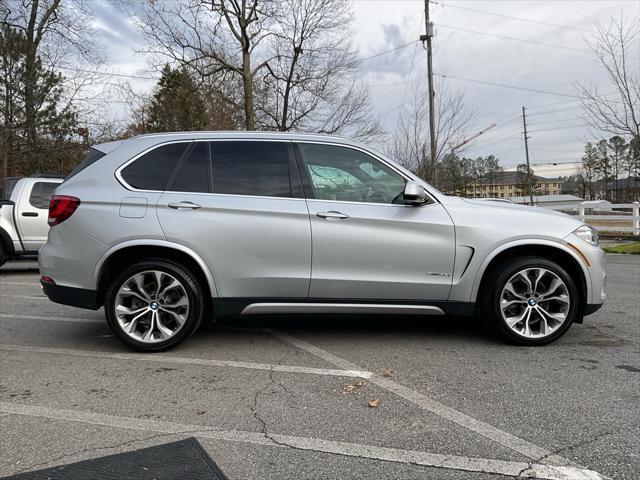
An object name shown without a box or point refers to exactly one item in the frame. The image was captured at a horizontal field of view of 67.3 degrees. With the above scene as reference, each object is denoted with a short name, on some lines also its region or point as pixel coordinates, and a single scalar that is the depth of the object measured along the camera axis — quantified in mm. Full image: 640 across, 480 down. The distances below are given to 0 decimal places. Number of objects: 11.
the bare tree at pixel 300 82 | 22609
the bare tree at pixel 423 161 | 17970
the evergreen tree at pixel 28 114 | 18516
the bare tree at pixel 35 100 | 18750
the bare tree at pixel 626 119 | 14250
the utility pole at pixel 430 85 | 17953
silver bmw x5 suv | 4098
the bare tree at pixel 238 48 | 21609
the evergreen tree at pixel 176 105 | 23344
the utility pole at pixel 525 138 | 53562
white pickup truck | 9391
